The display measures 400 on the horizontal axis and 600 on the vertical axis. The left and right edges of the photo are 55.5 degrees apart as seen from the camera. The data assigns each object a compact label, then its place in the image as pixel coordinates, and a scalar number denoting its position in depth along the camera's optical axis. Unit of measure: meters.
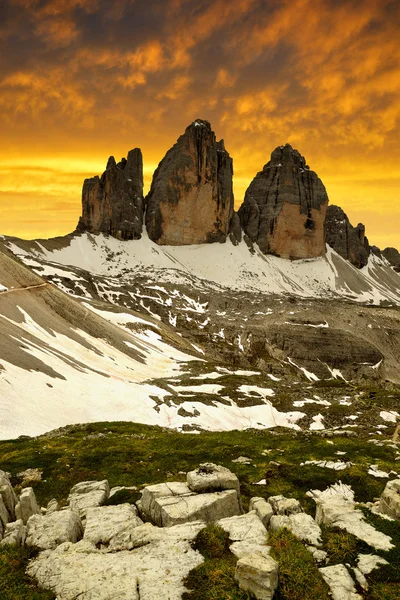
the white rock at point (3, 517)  14.41
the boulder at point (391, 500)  15.29
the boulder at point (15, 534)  13.30
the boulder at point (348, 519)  13.30
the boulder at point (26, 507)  16.08
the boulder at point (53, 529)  13.68
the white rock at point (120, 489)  19.62
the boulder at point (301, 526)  13.44
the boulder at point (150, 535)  13.39
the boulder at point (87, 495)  17.42
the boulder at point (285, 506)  15.90
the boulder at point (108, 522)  14.07
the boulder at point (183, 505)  14.97
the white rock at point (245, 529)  13.33
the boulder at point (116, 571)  10.95
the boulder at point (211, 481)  17.25
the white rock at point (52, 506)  17.62
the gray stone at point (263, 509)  15.14
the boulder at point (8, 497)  15.94
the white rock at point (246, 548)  12.46
